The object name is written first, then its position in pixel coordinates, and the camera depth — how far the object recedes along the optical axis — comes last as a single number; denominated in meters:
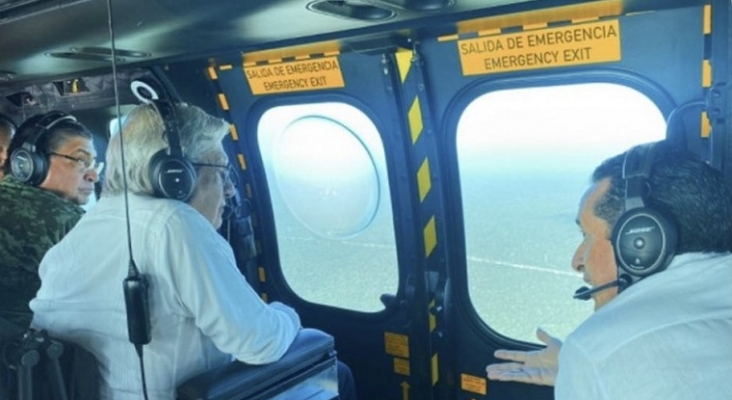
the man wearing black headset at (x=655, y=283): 1.31
